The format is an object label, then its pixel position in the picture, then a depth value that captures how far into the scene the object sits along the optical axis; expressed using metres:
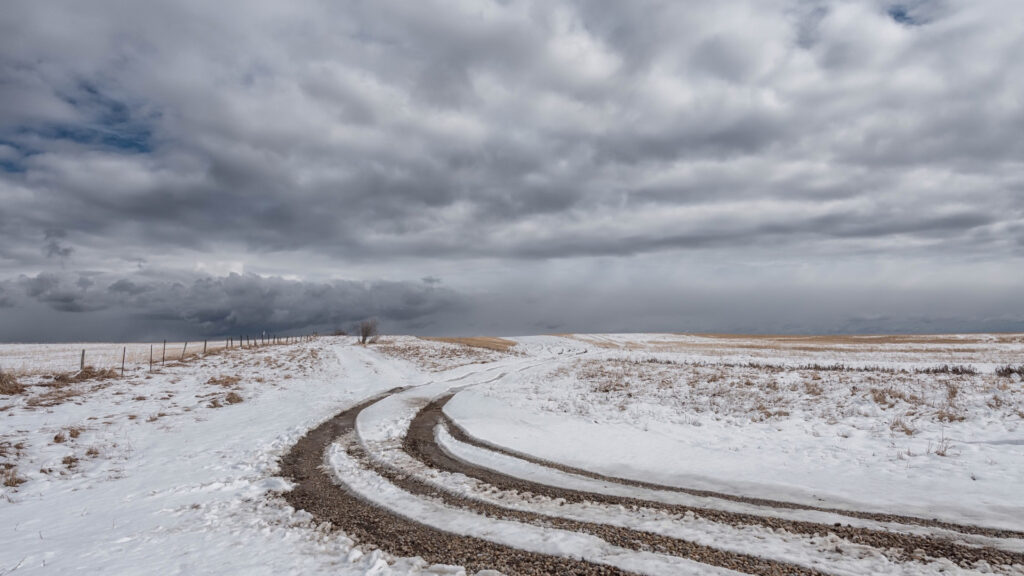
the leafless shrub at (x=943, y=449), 12.26
